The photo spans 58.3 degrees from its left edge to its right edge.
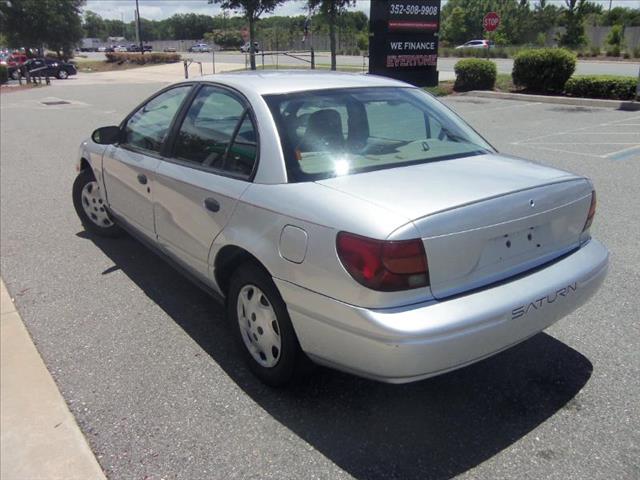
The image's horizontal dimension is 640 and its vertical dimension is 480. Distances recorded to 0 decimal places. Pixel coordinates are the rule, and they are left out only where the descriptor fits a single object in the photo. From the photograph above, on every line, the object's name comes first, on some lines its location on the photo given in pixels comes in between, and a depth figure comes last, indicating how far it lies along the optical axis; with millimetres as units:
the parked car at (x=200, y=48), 88606
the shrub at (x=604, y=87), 15531
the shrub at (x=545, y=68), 16859
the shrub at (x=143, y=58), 52188
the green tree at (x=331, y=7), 24828
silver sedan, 2428
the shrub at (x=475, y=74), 18562
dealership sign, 16953
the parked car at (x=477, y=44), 58016
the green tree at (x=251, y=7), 29891
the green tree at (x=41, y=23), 45500
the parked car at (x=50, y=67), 36250
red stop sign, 19609
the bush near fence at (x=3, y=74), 33594
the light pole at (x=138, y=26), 72012
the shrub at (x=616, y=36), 42969
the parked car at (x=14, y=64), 37362
